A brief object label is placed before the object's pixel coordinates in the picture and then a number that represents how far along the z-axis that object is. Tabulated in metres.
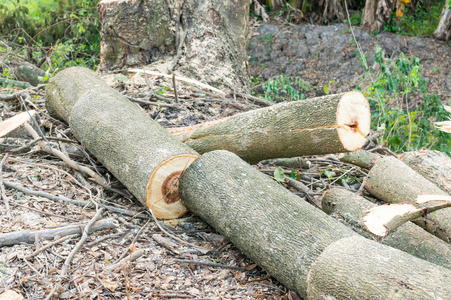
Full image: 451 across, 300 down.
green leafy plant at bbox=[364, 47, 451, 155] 5.28
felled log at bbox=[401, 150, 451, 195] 3.61
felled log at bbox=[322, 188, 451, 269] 2.73
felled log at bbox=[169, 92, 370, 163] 2.96
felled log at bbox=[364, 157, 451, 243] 3.02
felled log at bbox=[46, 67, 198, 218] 3.17
